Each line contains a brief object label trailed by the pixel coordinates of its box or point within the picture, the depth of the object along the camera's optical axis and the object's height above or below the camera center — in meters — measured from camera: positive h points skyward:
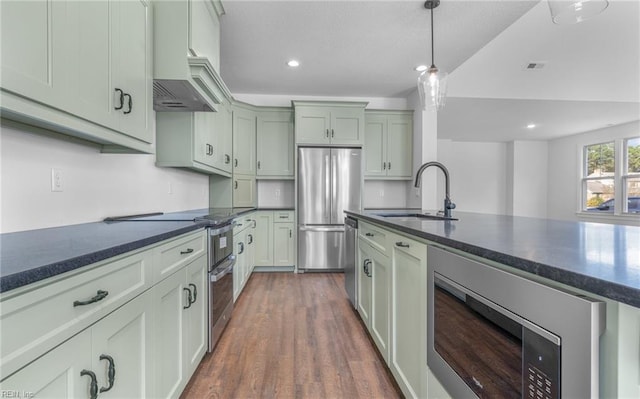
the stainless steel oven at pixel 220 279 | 1.87 -0.57
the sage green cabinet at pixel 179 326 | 1.22 -0.64
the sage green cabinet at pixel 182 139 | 2.39 +0.50
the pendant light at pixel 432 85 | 2.23 +0.89
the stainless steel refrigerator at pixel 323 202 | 4.00 -0.06
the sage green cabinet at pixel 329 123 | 4.05 +1.08
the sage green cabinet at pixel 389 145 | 4.36 +0.81
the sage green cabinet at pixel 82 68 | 0.87 +0.50
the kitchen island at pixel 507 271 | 0.50 -0.19
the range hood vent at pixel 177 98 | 1.82 +0.72
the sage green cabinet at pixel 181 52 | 1.74 +0.90
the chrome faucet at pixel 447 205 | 1.99 -0.05
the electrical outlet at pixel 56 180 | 1.37 +0.08
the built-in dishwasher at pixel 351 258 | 2.54 -0.57
